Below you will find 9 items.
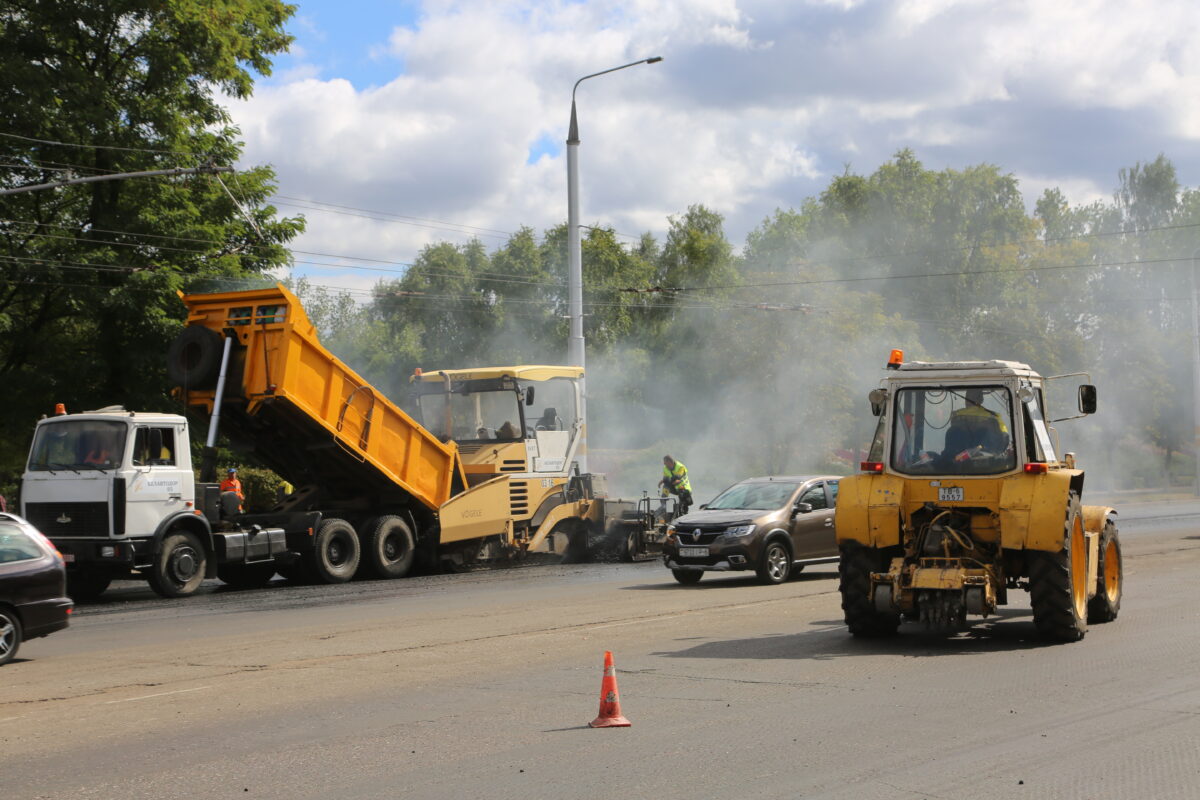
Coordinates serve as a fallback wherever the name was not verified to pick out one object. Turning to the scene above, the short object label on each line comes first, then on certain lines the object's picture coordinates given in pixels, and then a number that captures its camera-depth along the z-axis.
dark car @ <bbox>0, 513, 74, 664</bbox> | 10.92
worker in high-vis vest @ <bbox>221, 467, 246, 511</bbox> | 21.53
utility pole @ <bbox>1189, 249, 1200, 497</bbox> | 52.34
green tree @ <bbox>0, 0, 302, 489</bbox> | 26.06
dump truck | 17.16
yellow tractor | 10.75
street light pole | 26.98
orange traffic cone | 7.65
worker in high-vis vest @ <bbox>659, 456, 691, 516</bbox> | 25.50
